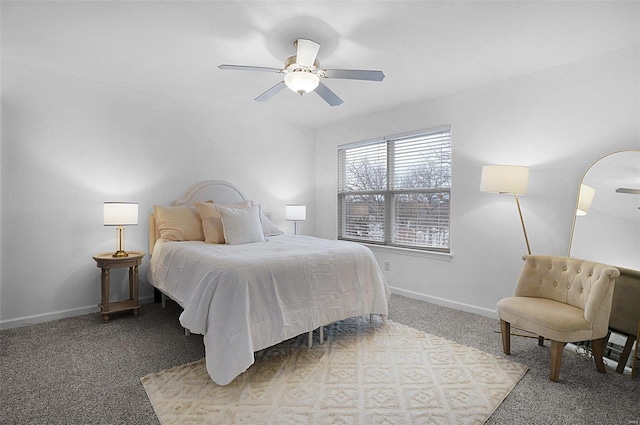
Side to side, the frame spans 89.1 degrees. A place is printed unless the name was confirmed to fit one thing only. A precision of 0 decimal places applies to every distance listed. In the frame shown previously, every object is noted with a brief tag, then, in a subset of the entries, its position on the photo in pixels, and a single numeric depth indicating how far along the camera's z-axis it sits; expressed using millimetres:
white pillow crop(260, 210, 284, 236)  4289
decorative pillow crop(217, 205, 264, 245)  3420
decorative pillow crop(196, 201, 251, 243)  3504
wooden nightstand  3156
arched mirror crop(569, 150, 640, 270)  2543
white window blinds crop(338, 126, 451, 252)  3961
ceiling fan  2389
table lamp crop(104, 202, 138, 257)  3166
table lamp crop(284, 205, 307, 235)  4781
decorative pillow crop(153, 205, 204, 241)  3545
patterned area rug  1812
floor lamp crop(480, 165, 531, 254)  2947
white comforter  2096
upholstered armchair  2148
